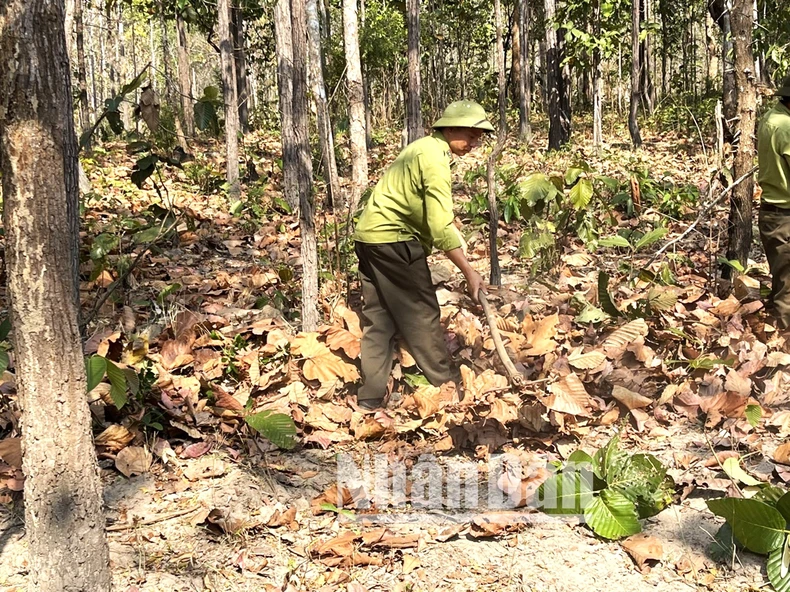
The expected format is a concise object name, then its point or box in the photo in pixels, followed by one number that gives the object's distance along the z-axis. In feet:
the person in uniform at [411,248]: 13.05
